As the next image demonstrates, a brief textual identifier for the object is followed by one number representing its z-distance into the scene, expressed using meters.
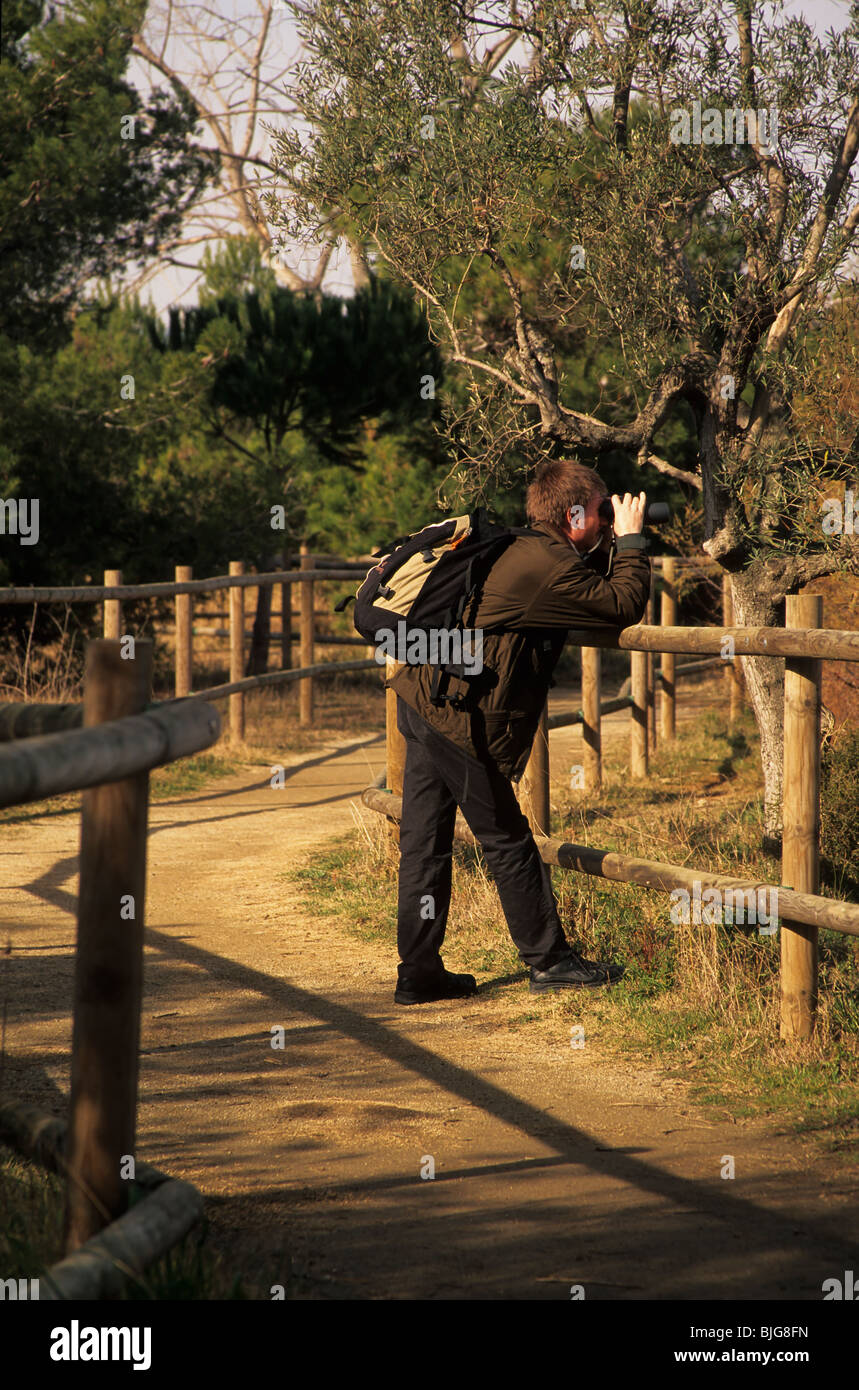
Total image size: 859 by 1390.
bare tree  30.91
